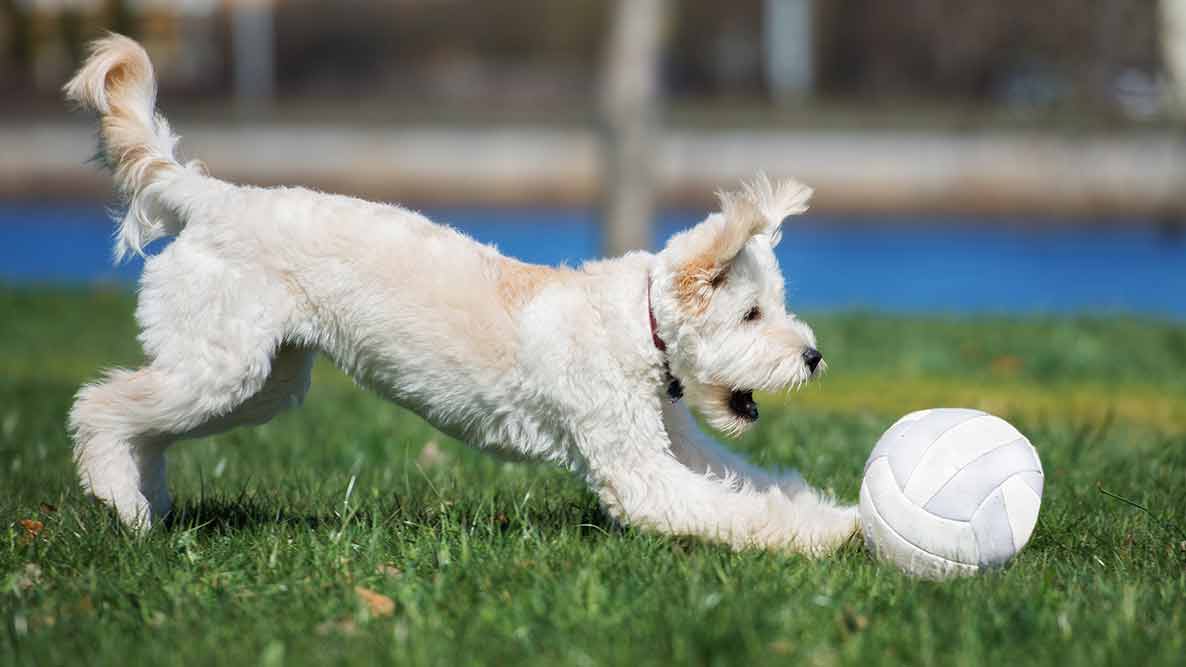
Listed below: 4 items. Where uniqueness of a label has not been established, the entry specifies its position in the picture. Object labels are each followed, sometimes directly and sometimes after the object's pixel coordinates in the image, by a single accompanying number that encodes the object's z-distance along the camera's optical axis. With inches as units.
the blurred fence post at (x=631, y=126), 1243.8
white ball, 353.7
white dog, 383.2
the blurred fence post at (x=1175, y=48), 1186.6
